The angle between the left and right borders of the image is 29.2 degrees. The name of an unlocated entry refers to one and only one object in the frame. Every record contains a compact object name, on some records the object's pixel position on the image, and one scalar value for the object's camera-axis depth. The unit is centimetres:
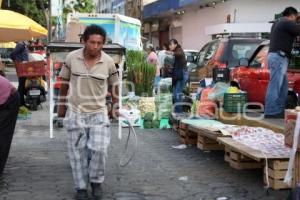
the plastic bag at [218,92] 1002
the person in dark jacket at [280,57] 875
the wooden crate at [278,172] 633
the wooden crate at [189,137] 962
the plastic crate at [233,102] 952
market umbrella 848
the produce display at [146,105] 1219
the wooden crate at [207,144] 862
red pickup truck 941
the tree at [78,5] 4209
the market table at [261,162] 634
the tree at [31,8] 3741
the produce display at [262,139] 672
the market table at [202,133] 819
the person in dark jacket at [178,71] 1306
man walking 615
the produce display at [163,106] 1239
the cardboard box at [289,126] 586
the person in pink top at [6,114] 663
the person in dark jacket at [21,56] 1517
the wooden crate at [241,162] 709
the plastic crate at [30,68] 1474
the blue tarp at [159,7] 3238
